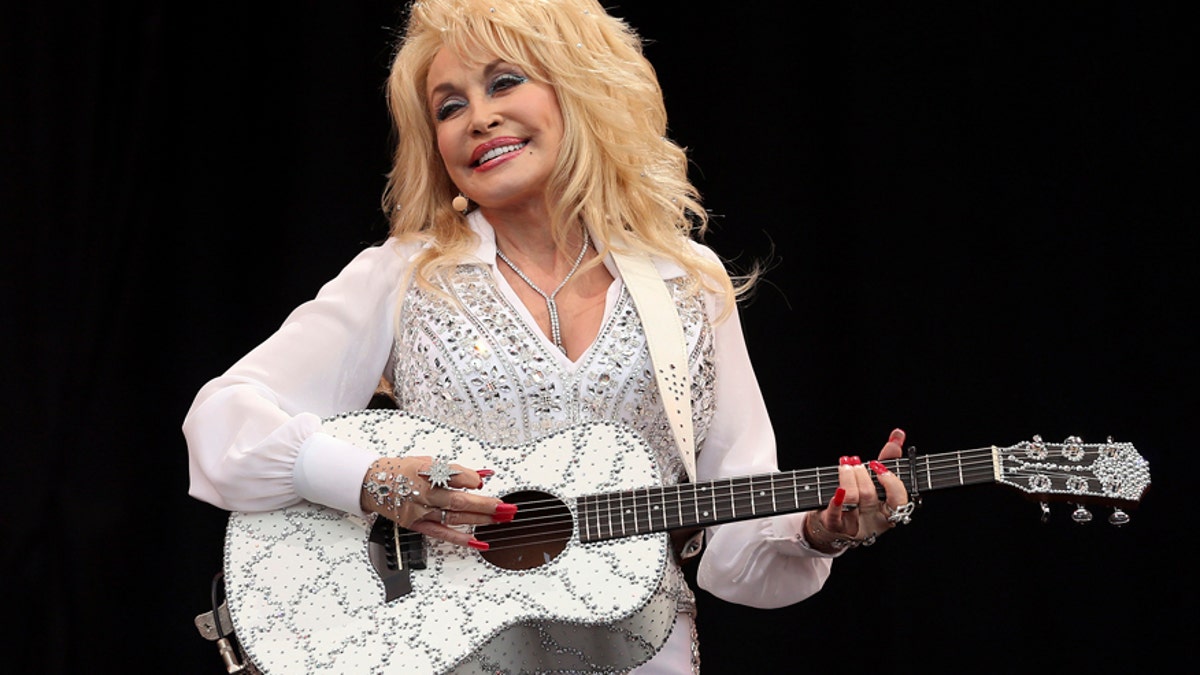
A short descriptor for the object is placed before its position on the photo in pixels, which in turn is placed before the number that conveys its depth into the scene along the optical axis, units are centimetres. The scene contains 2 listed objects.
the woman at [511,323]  910
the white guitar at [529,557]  898
